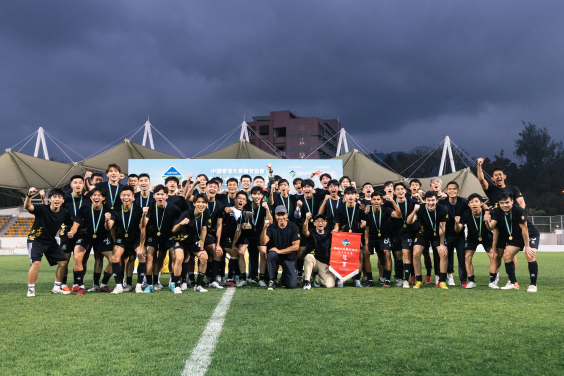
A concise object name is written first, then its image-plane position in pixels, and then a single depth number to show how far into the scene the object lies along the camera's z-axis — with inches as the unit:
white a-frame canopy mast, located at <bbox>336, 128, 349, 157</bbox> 887.1
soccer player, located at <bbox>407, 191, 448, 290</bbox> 253.4
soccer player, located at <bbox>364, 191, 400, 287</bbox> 262.2
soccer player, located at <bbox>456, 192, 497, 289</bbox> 254.1
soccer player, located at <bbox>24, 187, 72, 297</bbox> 222.4
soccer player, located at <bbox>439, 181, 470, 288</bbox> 260.2
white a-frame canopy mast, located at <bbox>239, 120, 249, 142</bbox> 828.7
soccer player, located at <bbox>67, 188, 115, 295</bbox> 235.0
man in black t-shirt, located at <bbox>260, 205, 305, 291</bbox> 251.0
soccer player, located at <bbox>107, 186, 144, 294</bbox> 234.5
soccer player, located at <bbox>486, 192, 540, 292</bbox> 236.8
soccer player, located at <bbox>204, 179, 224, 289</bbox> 254.1
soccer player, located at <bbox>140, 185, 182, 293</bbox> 239.5
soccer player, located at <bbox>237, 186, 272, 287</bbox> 260.8
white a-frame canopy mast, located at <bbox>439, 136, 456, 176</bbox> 959.6
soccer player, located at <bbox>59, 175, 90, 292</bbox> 238.1
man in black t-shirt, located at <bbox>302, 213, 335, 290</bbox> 255.8
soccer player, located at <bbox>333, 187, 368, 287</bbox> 260.1
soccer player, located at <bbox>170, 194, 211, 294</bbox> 239.3
